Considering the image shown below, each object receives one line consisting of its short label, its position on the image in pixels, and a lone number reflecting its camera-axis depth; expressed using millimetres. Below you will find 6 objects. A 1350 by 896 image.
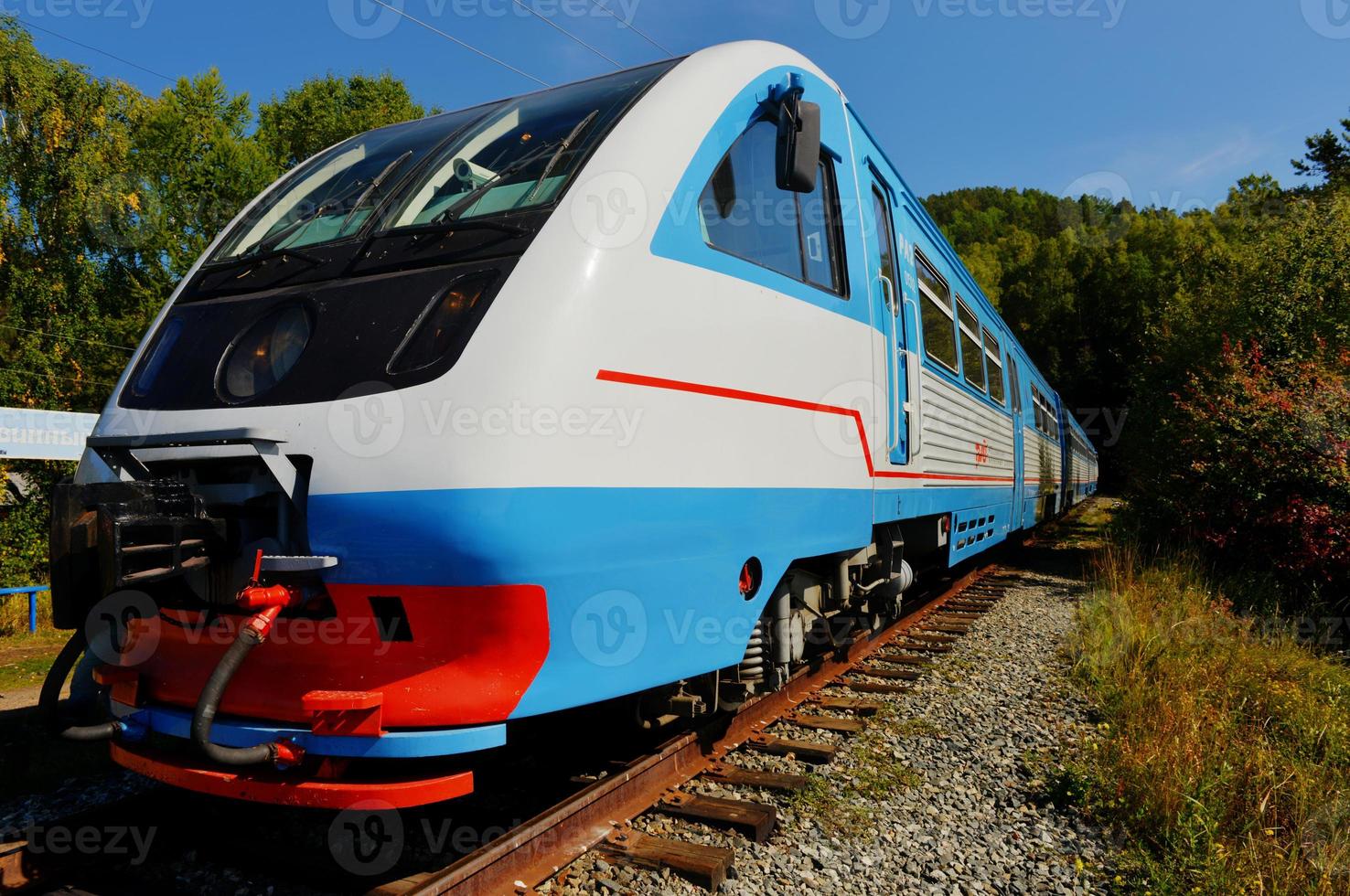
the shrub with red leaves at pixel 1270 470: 8930
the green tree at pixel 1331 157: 26234
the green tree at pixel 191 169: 27156
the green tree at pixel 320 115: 30312
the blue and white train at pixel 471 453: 2668
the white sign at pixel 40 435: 8406
